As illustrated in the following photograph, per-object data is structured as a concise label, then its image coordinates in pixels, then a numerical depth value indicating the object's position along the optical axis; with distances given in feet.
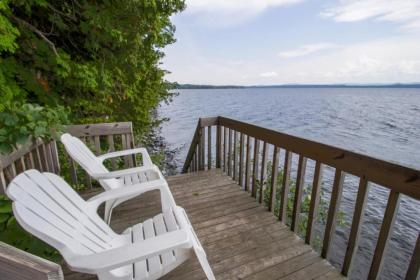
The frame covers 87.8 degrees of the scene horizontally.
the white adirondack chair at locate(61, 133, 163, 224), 6.07
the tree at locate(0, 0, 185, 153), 8.40
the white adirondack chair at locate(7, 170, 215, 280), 3.04
